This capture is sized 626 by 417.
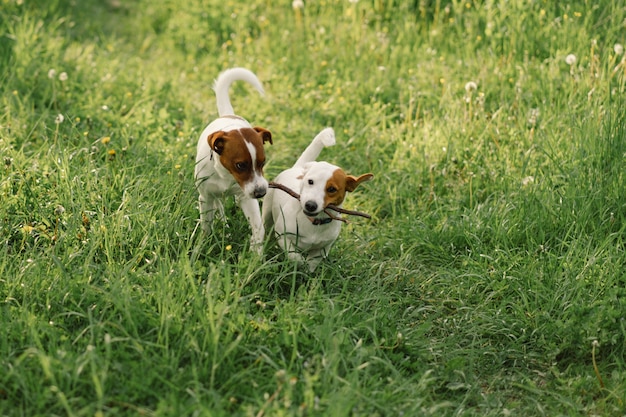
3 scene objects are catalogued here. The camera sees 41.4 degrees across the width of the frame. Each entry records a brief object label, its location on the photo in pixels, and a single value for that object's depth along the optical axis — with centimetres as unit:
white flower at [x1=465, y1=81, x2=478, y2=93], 543
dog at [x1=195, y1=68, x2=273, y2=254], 369
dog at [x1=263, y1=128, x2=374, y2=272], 362
